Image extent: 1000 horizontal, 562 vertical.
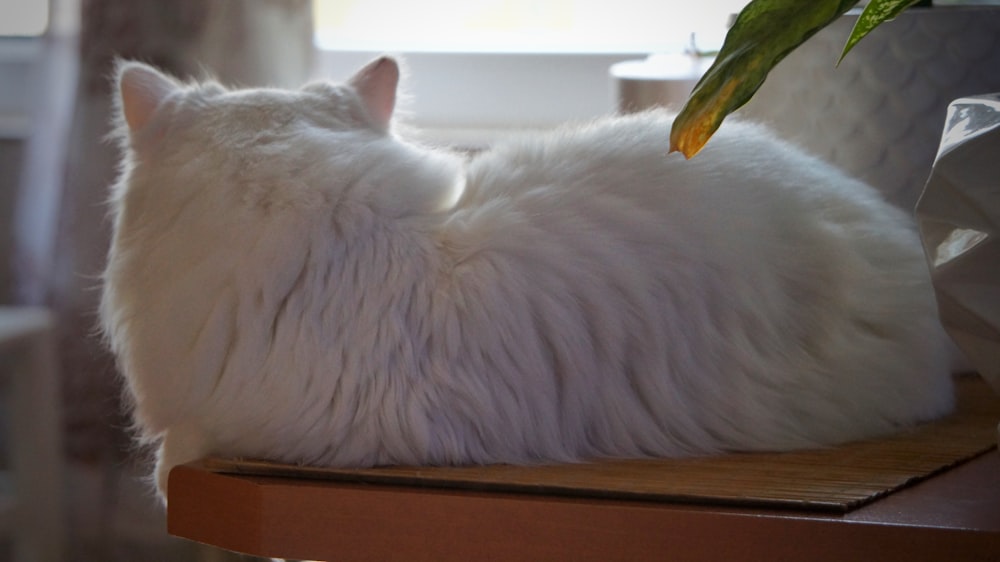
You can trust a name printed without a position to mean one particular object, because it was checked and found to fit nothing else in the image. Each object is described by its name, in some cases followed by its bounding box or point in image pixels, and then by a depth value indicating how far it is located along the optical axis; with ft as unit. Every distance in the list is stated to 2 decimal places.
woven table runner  4.13
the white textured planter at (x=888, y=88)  5.05
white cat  4.39
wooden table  4.00
